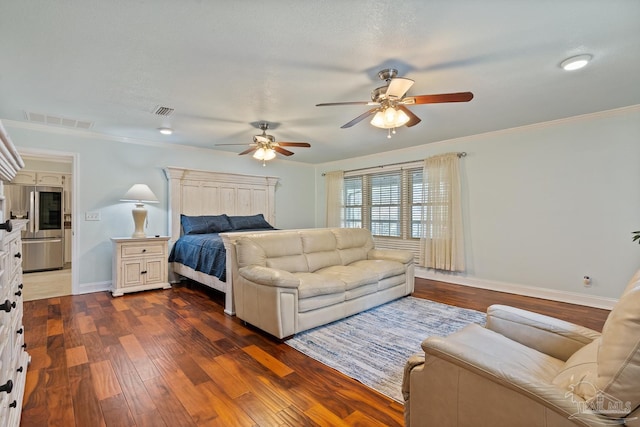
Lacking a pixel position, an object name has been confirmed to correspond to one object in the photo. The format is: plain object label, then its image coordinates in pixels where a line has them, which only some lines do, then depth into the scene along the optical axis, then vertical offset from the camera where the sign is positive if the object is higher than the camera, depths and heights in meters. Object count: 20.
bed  3.70 +0.24
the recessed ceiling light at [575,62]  2.19 +1.20
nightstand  4.04 -0.68
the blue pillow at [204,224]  4.74 -0.11
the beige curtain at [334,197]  6.49 +0.45
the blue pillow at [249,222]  5.22 -0.09
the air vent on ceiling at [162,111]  3.21 +1.22
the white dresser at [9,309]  1.12 -0.45
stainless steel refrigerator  5.57 -0.06
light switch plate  4.16 +0.03
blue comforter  3.59 -0.50
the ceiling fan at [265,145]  3.75 +0.94
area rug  2.12 -1.12
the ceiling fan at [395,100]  2.22 +0.95
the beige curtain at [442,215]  4.60 +0.02
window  5.31 +0.29
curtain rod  4.59 +1.01
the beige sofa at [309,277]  2.61 -0.65
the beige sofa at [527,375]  0.85 -0.60
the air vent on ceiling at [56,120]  3.43 +1.22
